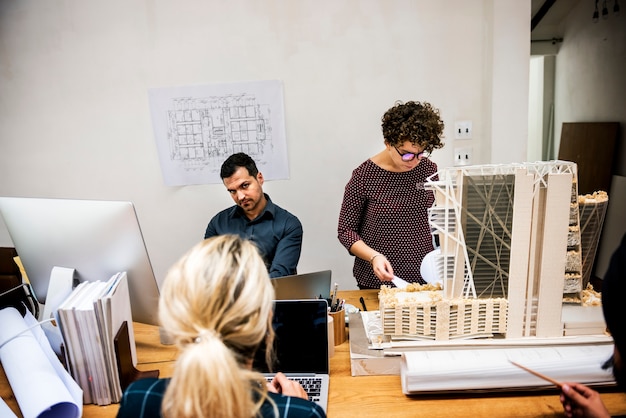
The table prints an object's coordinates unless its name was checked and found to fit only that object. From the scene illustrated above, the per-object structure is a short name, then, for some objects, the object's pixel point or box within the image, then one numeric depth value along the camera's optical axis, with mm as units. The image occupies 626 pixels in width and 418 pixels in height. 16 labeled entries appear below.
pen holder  1516
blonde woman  773
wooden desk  1181
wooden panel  3818
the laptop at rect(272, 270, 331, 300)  1485
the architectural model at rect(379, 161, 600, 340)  1296
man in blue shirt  2164
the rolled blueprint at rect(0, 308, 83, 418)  1185
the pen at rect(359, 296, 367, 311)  1746
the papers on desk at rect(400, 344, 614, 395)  1204
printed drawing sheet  2852
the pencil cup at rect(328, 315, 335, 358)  1467
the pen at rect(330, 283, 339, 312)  1535
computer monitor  1425
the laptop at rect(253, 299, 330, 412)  1317
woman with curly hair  2156
